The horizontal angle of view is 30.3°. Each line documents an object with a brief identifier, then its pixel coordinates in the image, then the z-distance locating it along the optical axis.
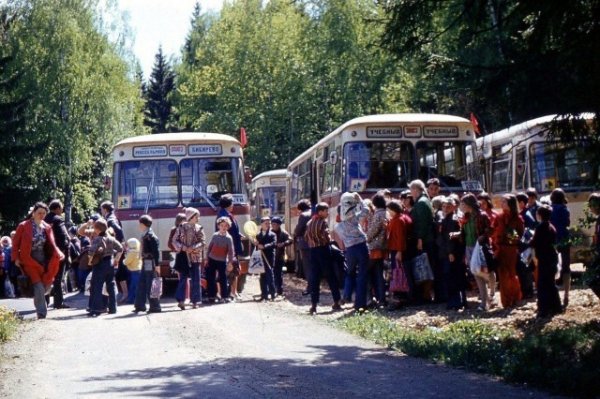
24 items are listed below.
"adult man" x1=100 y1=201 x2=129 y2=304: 22.19
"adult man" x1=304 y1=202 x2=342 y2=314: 18.97
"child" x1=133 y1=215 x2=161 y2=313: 19.97
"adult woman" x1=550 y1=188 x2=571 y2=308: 15.91
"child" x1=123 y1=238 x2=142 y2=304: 21.44
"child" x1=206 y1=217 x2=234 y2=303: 21.41
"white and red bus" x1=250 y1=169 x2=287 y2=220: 41.73
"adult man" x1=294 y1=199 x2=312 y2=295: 19.84
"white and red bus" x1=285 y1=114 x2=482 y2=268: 22.81
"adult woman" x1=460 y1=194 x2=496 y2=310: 16.55
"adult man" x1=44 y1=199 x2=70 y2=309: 20.50
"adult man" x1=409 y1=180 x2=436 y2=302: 17.98
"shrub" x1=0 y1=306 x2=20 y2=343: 15.39
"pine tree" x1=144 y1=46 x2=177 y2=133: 94.44
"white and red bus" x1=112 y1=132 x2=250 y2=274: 24.36
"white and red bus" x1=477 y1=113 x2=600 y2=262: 22.38
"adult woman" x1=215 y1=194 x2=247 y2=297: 22.20
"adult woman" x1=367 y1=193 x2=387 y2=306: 18.41
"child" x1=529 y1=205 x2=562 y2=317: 14.59
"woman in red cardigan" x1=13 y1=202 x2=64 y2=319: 18.44
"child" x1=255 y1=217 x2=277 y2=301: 22.22
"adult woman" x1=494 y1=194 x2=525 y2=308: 16.31
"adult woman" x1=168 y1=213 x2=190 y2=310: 20.62
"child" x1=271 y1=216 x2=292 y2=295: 22.77
